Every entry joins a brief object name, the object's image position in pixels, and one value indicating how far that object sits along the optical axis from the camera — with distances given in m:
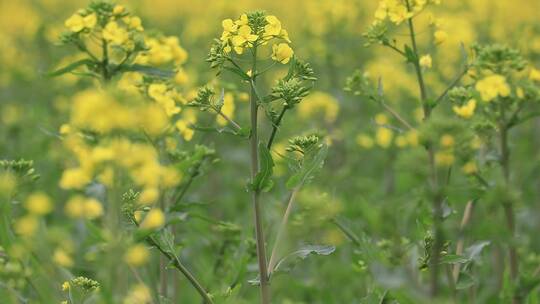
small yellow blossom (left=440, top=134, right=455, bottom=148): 5.56
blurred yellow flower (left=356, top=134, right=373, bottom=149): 12.49
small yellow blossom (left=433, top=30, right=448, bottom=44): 8.51
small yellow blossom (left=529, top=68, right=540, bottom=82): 8.17
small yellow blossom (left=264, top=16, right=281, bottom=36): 6.55
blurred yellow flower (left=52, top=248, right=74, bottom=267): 6.98
